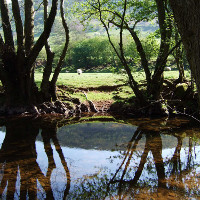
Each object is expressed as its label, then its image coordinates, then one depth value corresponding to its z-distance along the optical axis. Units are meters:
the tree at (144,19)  15.83
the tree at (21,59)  15.89
